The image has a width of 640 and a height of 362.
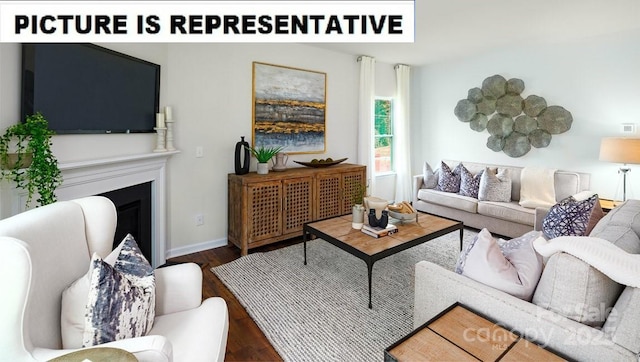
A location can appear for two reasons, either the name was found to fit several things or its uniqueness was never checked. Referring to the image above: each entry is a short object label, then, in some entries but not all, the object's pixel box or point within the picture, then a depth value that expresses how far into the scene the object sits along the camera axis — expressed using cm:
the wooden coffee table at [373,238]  216
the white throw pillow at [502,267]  128
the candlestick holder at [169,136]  271
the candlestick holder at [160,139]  259
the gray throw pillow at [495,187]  370
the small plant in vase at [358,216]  259
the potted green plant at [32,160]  130
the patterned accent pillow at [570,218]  197
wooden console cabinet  307
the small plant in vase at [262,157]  328
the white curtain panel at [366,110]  441
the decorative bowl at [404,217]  272
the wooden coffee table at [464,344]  102
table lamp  295
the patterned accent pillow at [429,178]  438
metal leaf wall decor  384
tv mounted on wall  151
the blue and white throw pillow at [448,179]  417
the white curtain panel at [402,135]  500
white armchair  86
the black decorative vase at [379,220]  250
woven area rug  178
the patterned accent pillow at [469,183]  394
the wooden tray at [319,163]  369
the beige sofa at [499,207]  336
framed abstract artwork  350
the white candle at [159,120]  259
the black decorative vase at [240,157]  322
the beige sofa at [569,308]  99
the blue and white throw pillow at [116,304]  101
